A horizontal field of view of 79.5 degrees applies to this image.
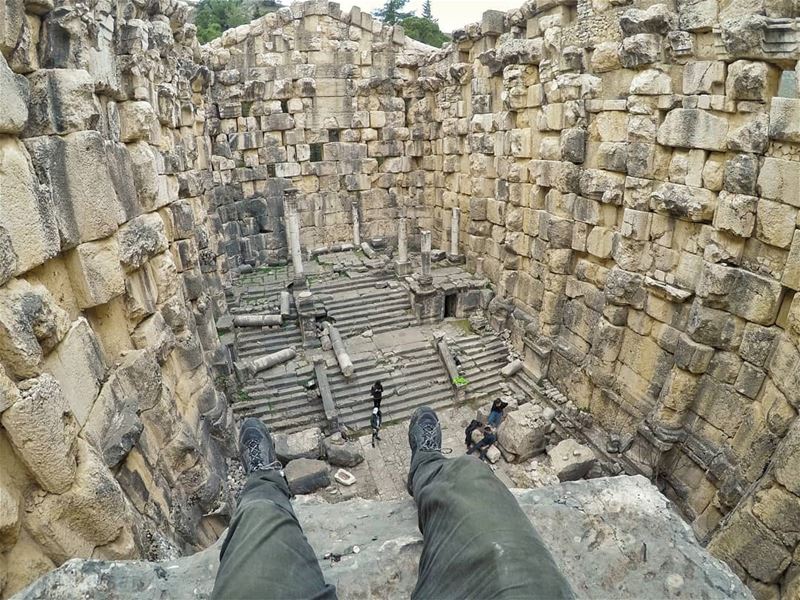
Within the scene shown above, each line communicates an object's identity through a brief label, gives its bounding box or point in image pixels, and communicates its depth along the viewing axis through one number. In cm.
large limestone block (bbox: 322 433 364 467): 822
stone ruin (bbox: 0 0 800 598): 303
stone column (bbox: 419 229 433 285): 1162
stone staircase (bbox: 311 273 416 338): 1138
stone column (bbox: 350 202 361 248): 1452
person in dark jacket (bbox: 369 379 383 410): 905
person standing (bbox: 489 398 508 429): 860
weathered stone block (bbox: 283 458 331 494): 750
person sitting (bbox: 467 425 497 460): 834
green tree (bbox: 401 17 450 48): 2386
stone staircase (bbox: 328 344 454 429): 944
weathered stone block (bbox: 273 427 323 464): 811
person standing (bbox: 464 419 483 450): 844
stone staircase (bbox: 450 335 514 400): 1020
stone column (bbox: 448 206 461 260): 1305
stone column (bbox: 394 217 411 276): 1264
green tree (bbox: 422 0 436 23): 3256
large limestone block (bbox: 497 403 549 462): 835
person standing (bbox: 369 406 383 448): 889
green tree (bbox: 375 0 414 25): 2953
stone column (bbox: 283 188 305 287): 1181
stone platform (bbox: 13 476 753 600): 255
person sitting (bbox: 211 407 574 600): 197
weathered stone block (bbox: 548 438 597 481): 781
